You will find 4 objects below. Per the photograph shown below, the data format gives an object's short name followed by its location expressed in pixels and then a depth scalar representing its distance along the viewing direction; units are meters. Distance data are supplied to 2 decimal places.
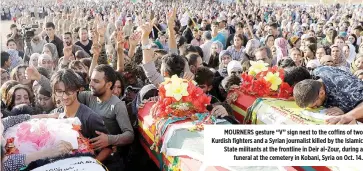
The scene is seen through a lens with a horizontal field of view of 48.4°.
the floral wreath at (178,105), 3.14
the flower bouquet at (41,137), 2.39
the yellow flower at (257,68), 4.16
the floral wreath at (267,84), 3.93
